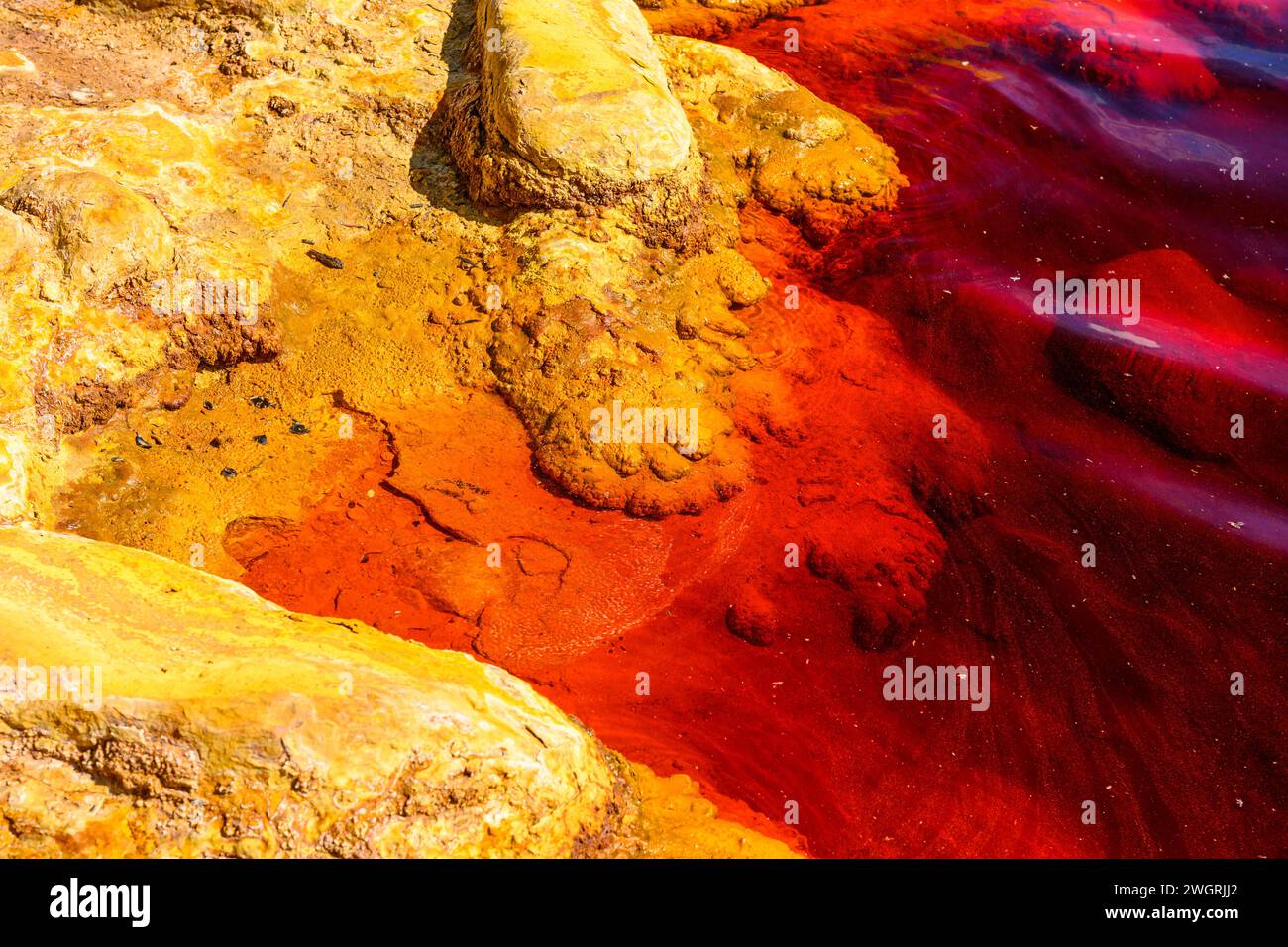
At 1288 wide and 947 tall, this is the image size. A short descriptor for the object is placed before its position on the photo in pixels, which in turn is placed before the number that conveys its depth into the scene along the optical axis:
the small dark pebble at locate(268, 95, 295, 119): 6.55
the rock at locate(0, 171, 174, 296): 5.13
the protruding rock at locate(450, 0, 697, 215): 5.85
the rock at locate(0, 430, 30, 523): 4.39
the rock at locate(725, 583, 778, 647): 4.93
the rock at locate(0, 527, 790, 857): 2.94
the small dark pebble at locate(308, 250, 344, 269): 5.97
